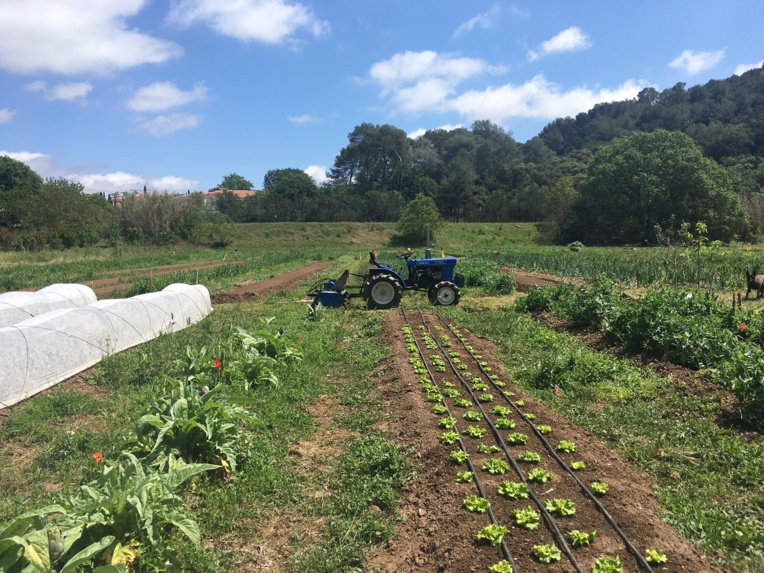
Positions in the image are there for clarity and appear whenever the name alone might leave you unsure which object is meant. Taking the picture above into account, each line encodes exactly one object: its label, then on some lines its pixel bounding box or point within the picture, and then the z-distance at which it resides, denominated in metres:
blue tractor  13.16
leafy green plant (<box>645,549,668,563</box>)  3.31
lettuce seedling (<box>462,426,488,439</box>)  5.39
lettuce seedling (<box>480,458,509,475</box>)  4.59
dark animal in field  13.41
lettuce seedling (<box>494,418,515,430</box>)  5.58
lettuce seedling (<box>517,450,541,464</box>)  4.77
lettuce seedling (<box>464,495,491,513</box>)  4.00
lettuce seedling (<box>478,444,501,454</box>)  5.00
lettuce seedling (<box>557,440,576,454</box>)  4.95
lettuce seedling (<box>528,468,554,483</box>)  4.44
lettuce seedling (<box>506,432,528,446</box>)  5.18
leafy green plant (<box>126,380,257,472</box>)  4.34
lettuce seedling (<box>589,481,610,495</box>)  4.18
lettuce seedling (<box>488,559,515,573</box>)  3.26
